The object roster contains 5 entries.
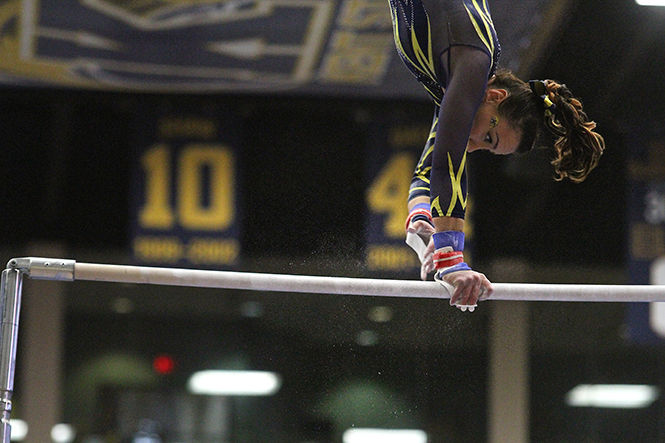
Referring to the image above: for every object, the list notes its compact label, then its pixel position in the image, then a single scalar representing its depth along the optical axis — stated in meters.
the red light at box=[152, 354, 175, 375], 16.05
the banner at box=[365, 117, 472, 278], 13.38
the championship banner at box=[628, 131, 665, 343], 13.00
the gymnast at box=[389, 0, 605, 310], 5.22
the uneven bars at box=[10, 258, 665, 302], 5.33
